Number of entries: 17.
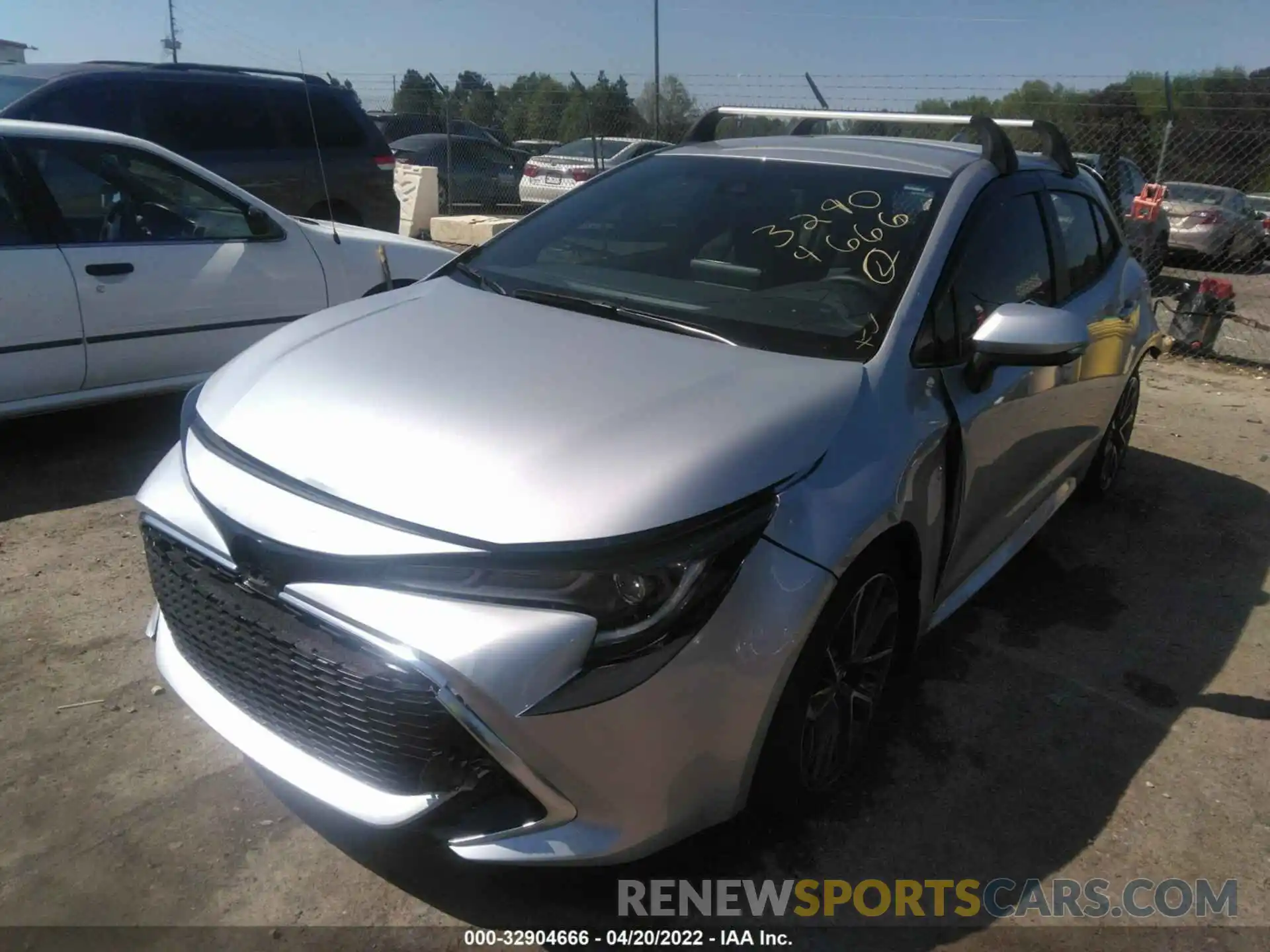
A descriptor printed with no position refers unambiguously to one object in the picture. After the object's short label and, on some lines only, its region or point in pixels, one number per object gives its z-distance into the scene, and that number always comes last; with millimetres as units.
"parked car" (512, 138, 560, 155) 19516
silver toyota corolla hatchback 2021
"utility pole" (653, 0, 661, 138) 15008
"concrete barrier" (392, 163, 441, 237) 14289
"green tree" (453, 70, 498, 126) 18516
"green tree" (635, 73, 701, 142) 15525
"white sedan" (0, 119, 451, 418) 4633
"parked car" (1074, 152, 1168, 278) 10172
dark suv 7645
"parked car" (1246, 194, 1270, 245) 16812
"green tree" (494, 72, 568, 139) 20406
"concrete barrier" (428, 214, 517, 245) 12844
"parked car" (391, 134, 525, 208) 17188
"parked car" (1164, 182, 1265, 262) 15812
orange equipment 9859
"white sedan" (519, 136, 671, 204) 15578
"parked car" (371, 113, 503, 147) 19391
